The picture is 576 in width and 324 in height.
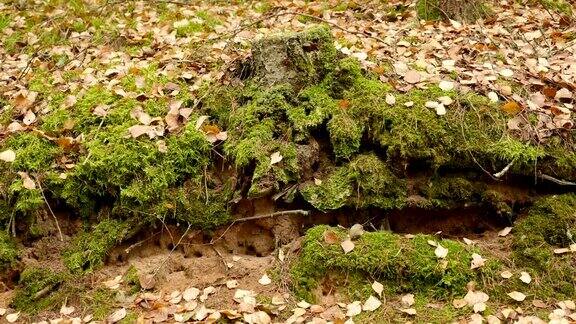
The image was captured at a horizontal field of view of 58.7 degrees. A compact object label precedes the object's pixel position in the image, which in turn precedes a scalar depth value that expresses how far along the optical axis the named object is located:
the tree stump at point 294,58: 3.99
